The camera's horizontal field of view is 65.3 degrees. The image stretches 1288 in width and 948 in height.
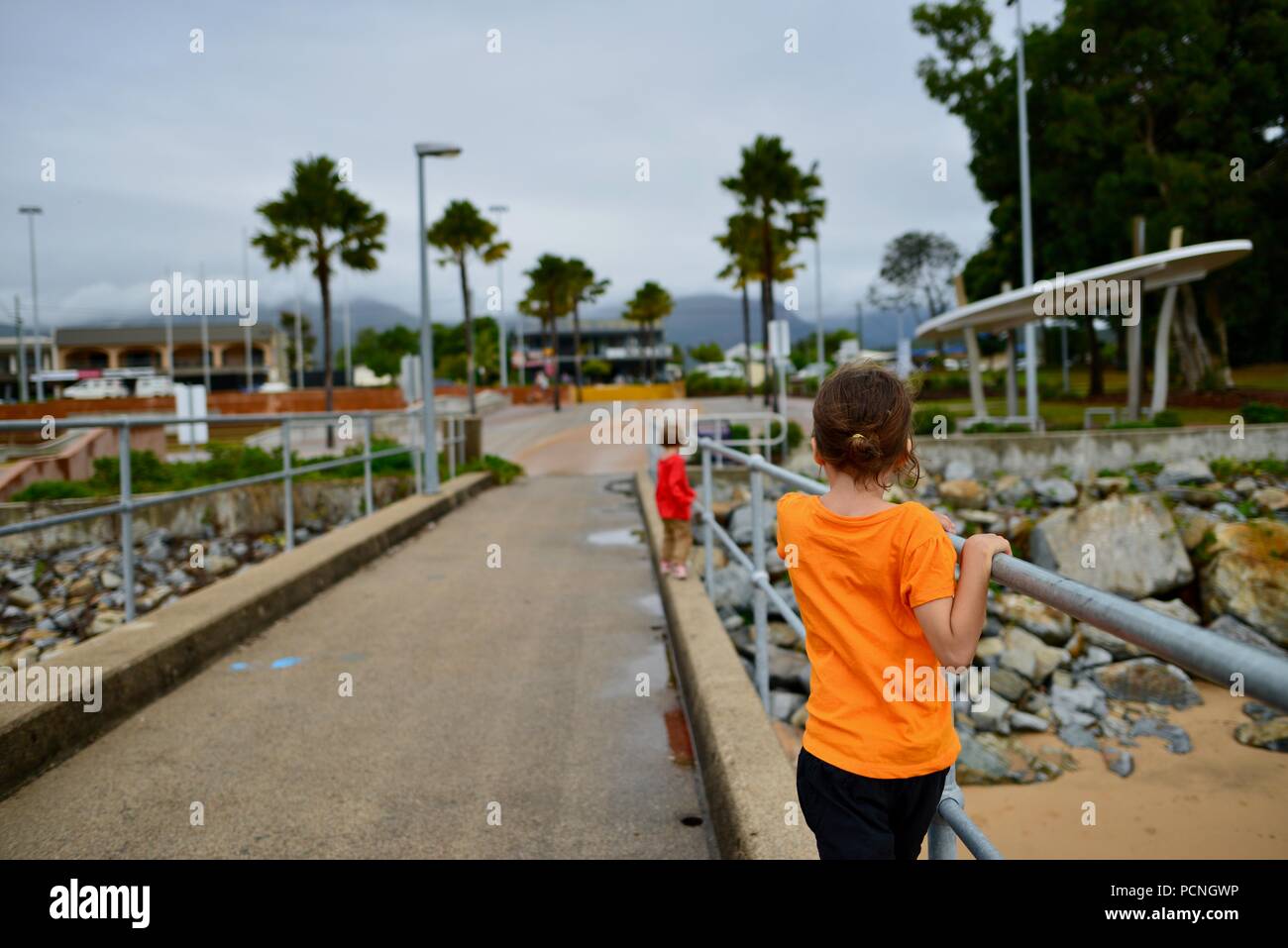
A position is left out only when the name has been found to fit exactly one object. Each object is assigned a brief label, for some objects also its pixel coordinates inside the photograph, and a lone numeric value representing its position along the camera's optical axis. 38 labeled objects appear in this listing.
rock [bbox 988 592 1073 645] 10.48
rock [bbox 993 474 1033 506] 17.64
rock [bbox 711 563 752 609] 10.34
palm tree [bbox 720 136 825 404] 39.81
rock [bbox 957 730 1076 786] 7.35
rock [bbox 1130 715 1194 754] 8.07
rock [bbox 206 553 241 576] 14.29
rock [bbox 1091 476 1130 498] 16.67
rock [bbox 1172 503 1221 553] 12.91
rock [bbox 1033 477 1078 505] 17.03
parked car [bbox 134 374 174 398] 58.14
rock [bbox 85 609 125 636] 10.87
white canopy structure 18.80
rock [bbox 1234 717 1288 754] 7.76
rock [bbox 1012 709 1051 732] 8.51
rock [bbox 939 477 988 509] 17.28
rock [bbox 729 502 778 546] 13.45
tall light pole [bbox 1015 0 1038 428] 23.16
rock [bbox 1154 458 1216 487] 17.08
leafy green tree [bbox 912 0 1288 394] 28.02
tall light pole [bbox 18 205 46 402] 60.53
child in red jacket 7.36
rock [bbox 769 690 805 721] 7.73
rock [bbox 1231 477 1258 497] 16.56
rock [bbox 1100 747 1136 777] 7.72
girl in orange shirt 1.89
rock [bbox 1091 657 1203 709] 9.15
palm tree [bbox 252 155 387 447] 35.41
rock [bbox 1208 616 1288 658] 10.83
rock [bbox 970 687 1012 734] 8.46
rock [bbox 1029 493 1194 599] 12.38
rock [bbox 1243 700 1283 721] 8.32
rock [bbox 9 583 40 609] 12.56
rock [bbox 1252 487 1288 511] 15.54
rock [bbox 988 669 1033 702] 9.17
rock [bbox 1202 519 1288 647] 11.20
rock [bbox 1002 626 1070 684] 9.62
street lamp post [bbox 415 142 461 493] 14.09
